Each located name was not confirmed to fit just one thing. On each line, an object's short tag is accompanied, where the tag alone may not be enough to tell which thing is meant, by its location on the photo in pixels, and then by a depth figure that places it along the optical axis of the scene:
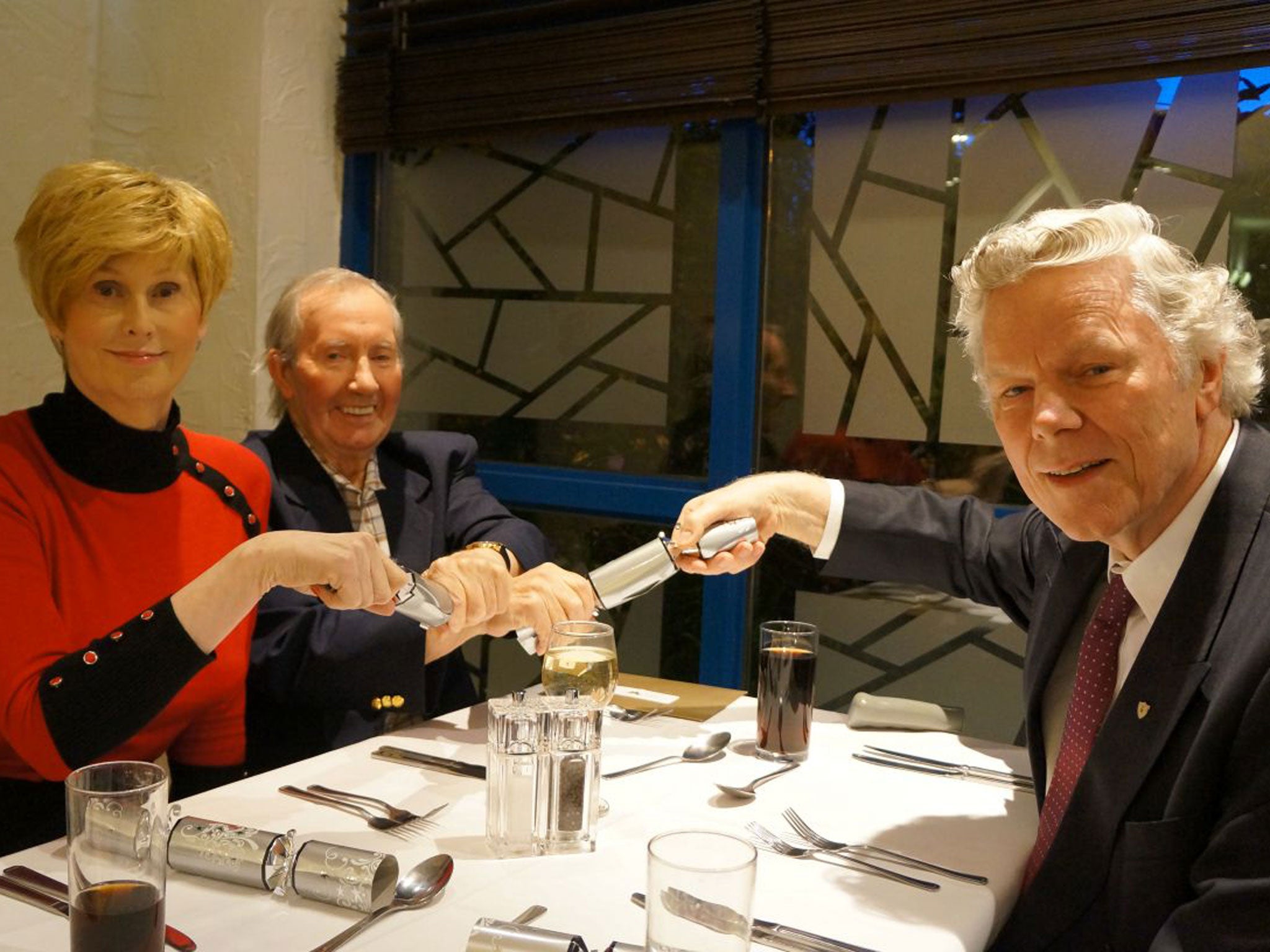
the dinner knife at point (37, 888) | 1.08
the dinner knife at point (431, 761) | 1.51
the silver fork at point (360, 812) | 1.31
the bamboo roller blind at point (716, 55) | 2.46
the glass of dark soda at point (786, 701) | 1.62
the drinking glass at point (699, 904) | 0.89
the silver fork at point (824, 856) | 1.22
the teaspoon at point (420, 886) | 1.09
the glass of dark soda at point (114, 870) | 0.92
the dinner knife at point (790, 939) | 1.05
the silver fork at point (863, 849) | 1.26
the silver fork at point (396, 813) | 1.33
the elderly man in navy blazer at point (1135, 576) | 1.16
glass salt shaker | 1.24
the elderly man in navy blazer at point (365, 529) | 1.88
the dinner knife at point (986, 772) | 1.58
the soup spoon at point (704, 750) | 1.60
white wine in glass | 1.59
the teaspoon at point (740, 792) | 1.45
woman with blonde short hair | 1.45
